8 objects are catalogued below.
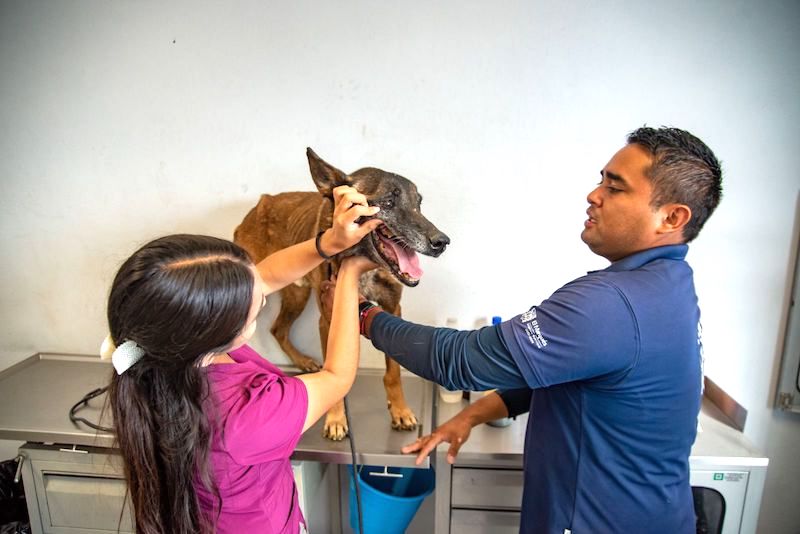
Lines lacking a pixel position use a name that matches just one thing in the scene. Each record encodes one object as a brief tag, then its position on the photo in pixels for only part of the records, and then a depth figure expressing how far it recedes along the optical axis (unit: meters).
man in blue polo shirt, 1.06
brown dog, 1.34
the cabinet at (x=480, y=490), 1.73
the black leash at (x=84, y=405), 1.84
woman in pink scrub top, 0.96
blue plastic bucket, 1.76
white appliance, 1.66
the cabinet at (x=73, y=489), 1.84
